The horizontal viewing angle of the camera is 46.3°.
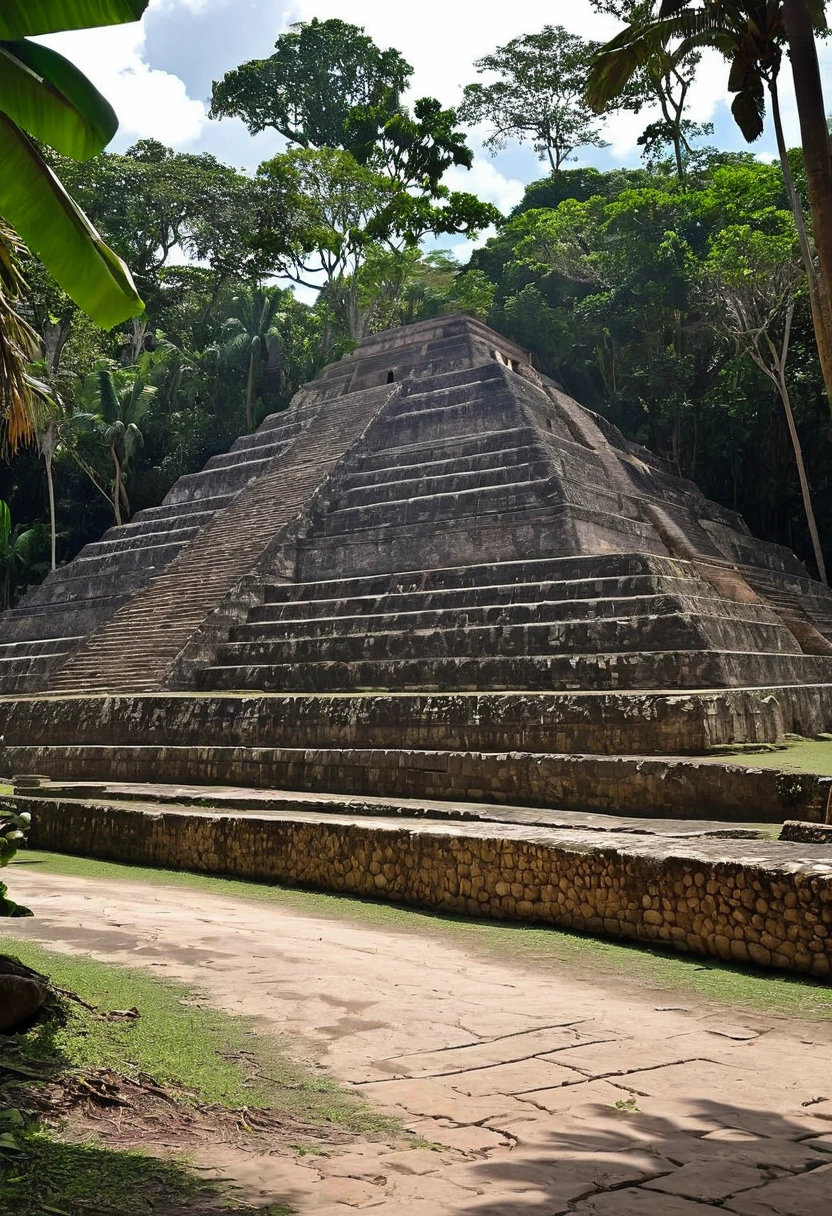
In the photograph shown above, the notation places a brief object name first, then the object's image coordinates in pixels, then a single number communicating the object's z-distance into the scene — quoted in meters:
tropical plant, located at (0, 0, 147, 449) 3.49
